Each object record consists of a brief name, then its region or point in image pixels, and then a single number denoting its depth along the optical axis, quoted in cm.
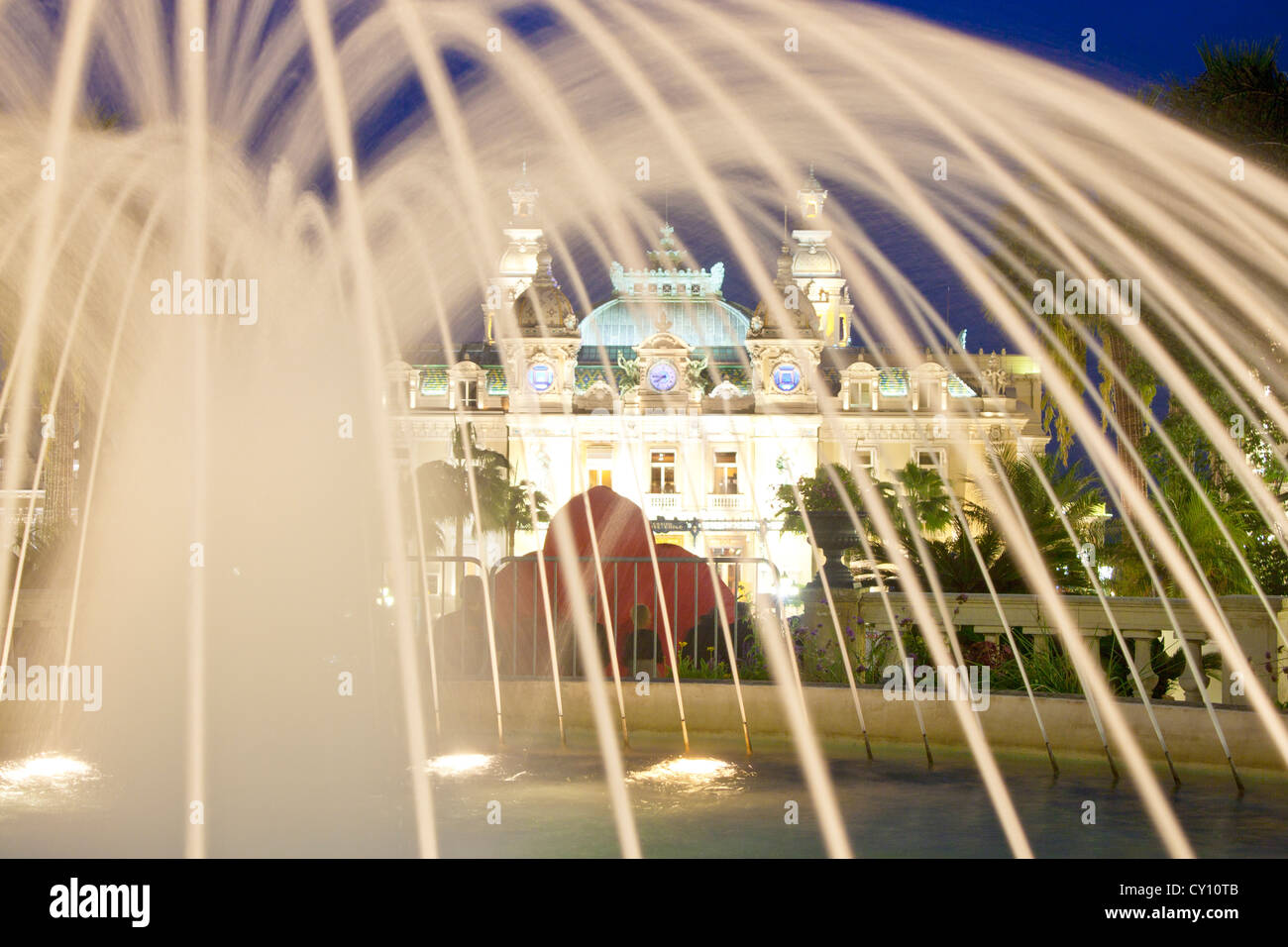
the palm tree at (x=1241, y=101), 1916
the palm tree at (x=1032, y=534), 1470
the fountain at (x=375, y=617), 874
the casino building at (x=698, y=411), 6938
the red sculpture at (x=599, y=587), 1400
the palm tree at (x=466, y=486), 4472
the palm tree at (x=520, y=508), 5419
